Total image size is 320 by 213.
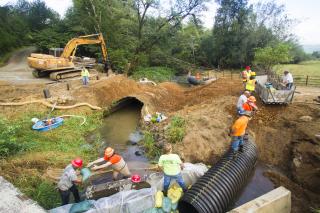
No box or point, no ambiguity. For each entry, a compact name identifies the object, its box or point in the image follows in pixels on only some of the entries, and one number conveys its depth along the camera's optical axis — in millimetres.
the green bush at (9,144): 8250
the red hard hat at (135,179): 6861
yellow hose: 12756
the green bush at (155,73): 27141
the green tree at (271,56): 21491
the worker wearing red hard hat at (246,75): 13630
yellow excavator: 17438
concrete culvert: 15611
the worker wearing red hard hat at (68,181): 6309
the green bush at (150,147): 10098
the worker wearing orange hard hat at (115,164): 7332
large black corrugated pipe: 6086
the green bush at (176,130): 10129
